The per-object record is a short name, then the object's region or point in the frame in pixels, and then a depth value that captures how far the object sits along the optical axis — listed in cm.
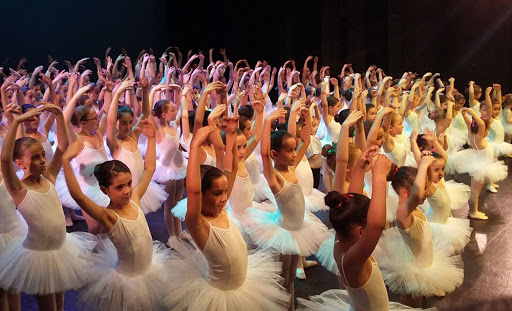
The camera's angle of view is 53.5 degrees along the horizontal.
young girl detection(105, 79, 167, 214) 359
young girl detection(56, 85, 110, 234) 359
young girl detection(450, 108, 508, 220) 465
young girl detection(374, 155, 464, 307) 251
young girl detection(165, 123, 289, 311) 208
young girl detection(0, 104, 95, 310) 240
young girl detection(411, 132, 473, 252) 317
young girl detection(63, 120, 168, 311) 230
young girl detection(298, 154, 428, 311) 176
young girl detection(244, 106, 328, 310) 279
